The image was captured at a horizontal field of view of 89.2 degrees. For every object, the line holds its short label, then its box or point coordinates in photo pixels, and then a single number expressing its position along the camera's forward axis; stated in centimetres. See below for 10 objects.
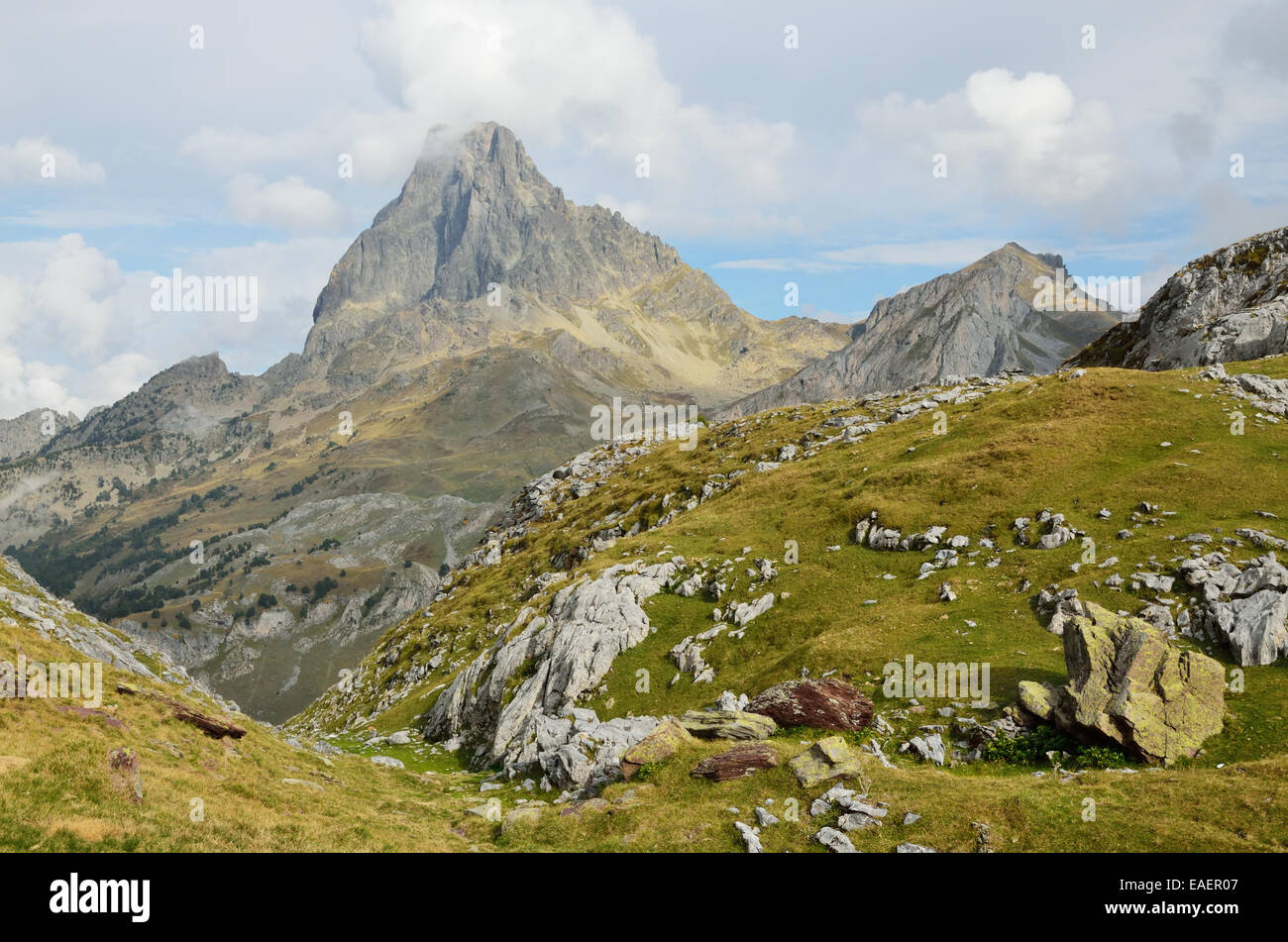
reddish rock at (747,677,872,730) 3047
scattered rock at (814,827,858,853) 2057
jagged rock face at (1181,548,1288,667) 2734
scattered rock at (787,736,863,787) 2412
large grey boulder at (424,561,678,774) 4619
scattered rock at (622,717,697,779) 2841
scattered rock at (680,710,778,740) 2975
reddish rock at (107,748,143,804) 2142
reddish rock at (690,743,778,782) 2598
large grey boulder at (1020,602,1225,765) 2422
